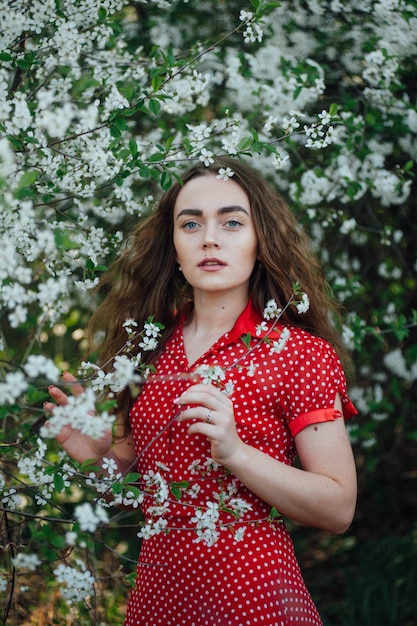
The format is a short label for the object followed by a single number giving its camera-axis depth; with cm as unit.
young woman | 189
